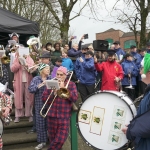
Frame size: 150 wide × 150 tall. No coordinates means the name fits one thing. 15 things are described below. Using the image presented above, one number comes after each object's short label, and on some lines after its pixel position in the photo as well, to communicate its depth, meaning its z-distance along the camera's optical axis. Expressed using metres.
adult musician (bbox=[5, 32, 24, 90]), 6.30
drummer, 2.35
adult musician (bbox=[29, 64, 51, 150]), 5.01
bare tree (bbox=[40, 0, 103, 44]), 13.16
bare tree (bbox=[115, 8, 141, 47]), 18.20
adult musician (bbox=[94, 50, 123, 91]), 6.47
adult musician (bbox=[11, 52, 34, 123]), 5.84
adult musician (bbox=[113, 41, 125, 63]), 8.55
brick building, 68.12
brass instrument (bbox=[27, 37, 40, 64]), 6.47
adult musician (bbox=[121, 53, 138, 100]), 7.46
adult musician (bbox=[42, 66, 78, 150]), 4.38
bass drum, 3.30
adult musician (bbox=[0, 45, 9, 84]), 5.75
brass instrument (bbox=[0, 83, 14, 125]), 3.22
